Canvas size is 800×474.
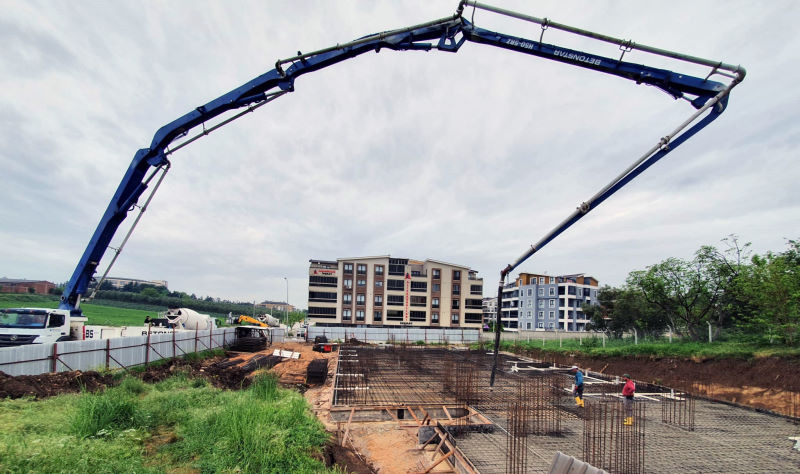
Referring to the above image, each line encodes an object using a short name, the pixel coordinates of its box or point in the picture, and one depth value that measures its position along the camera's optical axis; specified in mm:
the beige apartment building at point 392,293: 47656
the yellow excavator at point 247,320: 32844
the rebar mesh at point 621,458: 7109
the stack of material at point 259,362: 18872
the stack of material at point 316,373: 16553
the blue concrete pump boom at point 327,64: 10453
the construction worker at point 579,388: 12137
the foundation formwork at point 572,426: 7633
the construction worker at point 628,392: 11744
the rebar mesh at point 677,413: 10559
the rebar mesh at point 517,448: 6735
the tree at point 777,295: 15570
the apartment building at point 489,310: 78738
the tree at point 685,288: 22688
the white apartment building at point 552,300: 60625
